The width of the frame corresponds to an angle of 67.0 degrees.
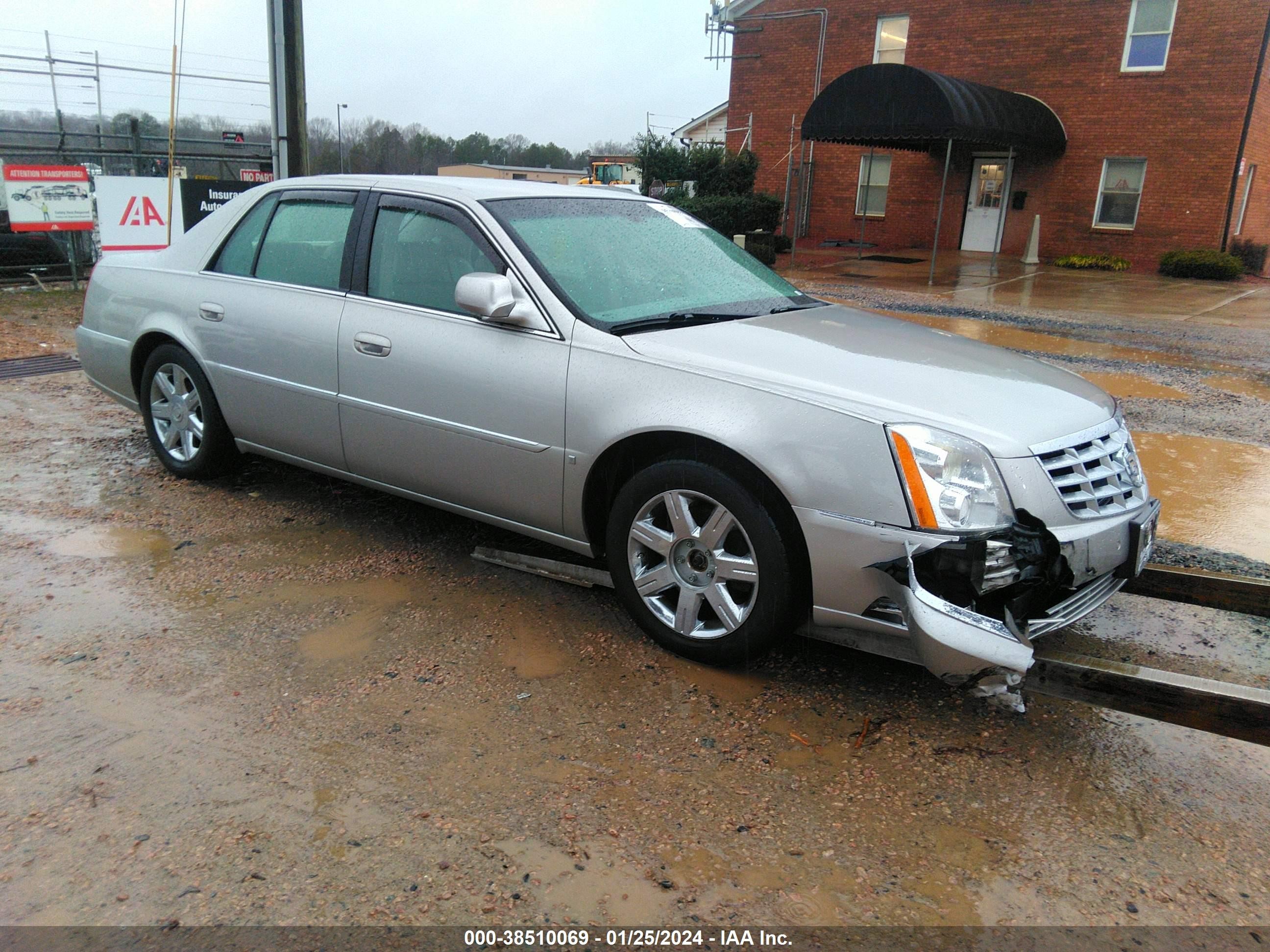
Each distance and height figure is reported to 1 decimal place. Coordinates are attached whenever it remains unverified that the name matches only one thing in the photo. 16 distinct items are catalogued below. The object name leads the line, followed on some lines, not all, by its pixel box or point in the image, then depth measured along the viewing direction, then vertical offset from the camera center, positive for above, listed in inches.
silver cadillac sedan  114.6 -28.5
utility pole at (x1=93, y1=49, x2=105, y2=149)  614.9 +48.1
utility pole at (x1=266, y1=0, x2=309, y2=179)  395.9 +40.6
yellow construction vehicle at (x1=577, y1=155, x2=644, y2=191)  1354.6 +45.3
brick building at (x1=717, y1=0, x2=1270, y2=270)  776.3 +90.0
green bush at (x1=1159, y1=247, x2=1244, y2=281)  764.0 -23.1
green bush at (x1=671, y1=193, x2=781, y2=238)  835.4 -0.8
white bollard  844.0 -19.3
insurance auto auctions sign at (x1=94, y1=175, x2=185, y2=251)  454.3 -15.4
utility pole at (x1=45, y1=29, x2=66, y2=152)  590.9 +39.8
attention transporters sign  458.9 -10.5
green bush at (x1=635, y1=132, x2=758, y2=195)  924.0 +40.6
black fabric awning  685.3 +78.9
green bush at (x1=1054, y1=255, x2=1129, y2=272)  821.2 -27.1
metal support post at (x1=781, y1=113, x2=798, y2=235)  976.3 +35.6
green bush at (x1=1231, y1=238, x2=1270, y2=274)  825.5 -13.2
